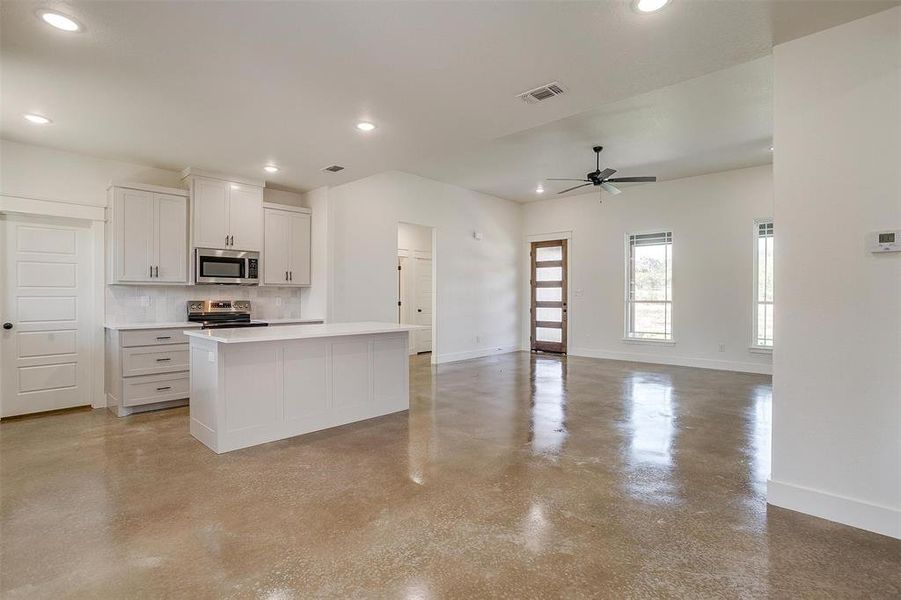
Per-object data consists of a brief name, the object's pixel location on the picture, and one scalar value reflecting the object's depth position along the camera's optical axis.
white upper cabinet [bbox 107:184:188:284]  4.59
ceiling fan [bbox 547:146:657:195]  5.92
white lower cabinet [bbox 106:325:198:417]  4.40
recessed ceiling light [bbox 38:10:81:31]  2.34
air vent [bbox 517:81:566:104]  3.16
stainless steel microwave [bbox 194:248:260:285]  5.10
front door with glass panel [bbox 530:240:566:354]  8.99
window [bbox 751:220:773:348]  6.77
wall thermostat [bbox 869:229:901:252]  2.22
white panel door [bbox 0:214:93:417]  4.29
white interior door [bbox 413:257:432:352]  8.94
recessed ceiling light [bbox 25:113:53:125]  3.67
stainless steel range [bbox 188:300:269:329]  5.20
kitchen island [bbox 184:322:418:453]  3.38
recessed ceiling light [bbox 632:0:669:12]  2.21
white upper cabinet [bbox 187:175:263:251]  5.08
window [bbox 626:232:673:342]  7.75
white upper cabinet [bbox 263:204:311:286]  5.70
